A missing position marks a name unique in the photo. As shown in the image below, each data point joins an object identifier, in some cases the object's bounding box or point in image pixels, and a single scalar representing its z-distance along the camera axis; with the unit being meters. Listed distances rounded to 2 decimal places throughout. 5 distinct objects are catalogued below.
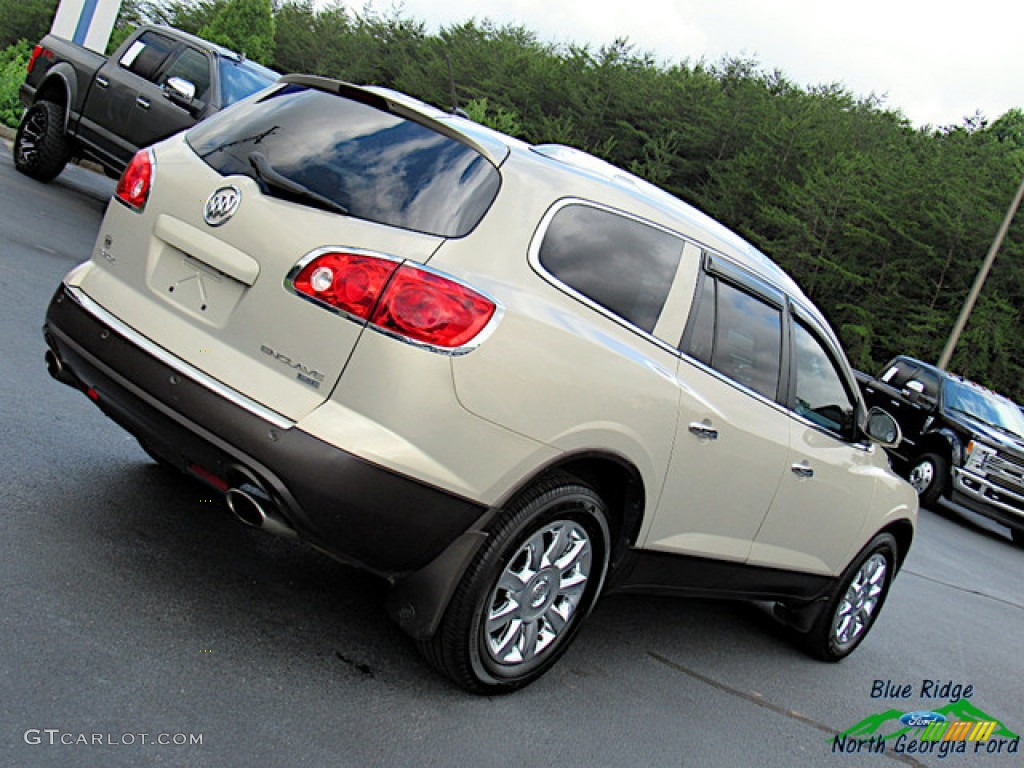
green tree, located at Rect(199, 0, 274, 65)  38.62
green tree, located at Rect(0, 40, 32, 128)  18.02
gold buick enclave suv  3.32
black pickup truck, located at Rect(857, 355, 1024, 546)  13.35
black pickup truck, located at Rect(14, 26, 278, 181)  11.55
